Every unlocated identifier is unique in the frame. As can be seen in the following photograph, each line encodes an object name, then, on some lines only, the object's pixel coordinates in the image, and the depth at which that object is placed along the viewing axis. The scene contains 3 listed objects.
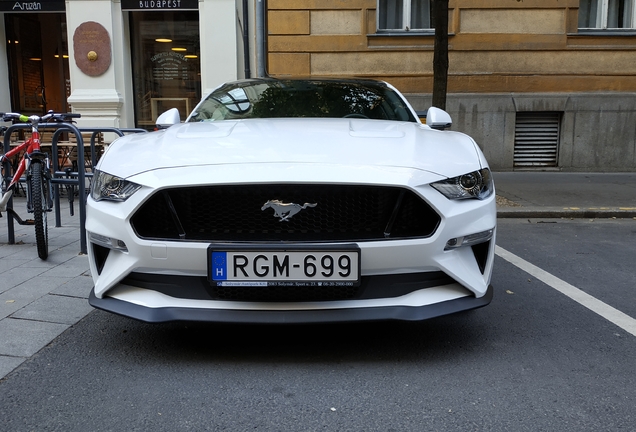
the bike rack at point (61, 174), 5.18
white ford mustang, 2.79
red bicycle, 5.00
